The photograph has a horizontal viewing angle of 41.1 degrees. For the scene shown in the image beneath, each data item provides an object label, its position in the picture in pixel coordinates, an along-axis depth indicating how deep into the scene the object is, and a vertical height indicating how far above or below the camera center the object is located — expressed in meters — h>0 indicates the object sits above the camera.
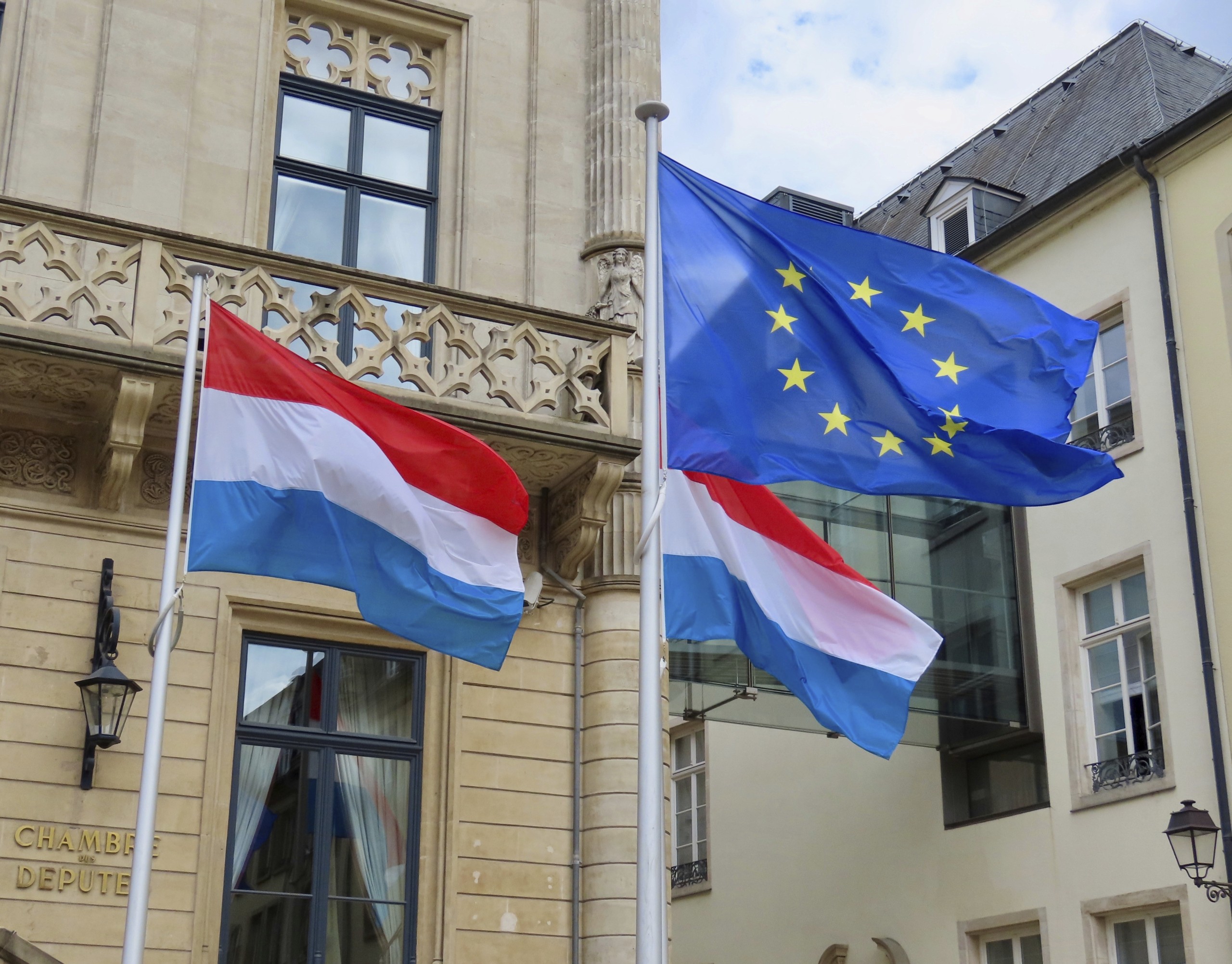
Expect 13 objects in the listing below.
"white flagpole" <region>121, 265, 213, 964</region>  7.57 +1.50
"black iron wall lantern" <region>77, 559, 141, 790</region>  10.48 +2.17
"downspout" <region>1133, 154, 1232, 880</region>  18.94 +6.17
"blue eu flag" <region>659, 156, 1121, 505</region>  8.91 +3.78
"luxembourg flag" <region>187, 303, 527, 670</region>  8.70 +2.85
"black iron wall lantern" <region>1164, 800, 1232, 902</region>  16.86 +2.19
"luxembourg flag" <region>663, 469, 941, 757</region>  8.88 +2.35
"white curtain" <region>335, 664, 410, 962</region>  11.49 +1.69
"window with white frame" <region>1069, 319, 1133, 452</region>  21.94 +8.50
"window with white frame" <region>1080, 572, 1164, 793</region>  20.47 +4.56
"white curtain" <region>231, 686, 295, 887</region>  11.25 +1.80
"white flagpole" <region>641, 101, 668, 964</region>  7.57 +1.81
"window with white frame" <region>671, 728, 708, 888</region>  29.14 +4.30
